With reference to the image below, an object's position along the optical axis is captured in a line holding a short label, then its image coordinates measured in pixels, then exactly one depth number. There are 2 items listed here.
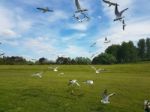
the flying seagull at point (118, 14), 4.17
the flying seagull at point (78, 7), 4.03
